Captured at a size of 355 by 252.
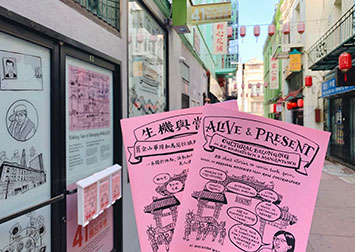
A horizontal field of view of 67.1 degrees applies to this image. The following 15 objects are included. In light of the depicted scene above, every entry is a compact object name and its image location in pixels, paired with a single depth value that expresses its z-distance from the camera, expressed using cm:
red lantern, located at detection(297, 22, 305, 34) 1398
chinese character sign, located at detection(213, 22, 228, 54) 1075
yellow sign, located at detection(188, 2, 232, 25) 511
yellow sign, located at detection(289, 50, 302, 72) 1582
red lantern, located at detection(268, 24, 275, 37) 1374
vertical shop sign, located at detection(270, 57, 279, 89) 2195
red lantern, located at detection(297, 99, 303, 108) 1641
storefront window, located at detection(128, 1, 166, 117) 372
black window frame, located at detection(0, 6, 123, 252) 196
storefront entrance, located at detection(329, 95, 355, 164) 1059
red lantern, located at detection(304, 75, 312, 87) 1513
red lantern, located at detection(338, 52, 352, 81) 850
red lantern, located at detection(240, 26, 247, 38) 1362
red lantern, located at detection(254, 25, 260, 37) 1363
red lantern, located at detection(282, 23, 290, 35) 1382
